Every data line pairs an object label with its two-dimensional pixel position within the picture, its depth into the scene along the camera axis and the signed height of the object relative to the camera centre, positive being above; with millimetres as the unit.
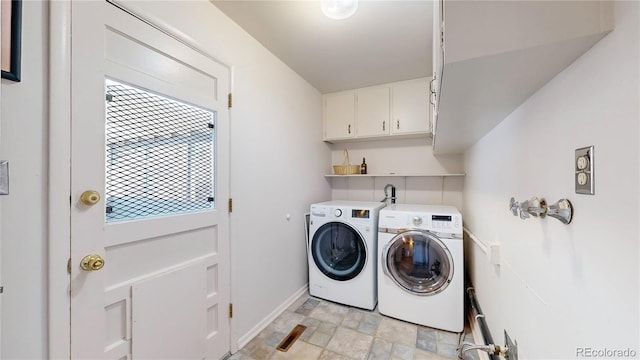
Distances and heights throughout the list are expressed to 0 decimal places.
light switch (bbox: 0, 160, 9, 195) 789 +9
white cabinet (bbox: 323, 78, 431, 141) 2594 +797
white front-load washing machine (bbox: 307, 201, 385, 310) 2211 -710
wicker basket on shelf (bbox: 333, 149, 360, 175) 2982 +142
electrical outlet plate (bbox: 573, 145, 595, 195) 579 +26
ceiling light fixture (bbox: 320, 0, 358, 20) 1354 +994
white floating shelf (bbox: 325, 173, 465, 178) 2660 +66
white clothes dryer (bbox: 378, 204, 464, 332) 1894 -729
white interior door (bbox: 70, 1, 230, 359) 986 -65
